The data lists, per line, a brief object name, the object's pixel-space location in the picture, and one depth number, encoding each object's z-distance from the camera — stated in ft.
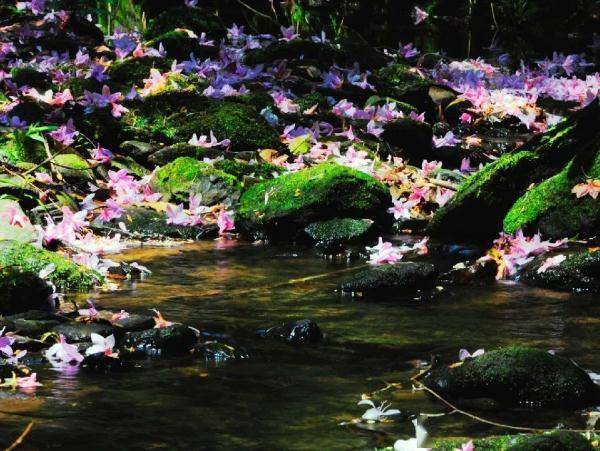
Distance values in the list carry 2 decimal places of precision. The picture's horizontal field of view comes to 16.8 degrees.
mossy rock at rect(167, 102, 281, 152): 65.55
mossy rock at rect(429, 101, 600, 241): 49.60
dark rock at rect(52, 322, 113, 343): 29.81
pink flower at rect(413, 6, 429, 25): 103.83
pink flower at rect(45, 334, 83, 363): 28.60
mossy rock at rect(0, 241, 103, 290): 36.85
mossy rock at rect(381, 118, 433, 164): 68.82
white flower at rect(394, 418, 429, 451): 20.80
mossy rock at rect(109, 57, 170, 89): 75.06
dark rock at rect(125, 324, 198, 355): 29.73
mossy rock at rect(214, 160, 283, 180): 60.18
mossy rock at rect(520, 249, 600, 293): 39.54
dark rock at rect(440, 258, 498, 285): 42.11
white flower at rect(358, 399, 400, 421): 23.97
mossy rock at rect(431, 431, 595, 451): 20.21
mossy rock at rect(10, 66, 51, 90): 71.13
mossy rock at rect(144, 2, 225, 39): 93.42
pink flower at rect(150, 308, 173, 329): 31.16
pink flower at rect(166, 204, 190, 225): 53.17
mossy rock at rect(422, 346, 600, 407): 25.04
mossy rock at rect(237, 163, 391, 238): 52.22
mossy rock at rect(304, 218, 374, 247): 50.99
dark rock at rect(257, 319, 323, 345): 31.54
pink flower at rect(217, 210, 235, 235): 53.88
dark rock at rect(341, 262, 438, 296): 39.04
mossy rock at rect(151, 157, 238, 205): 57.90
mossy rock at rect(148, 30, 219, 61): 84.77
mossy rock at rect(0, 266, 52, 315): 33.35
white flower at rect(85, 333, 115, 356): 28.45
